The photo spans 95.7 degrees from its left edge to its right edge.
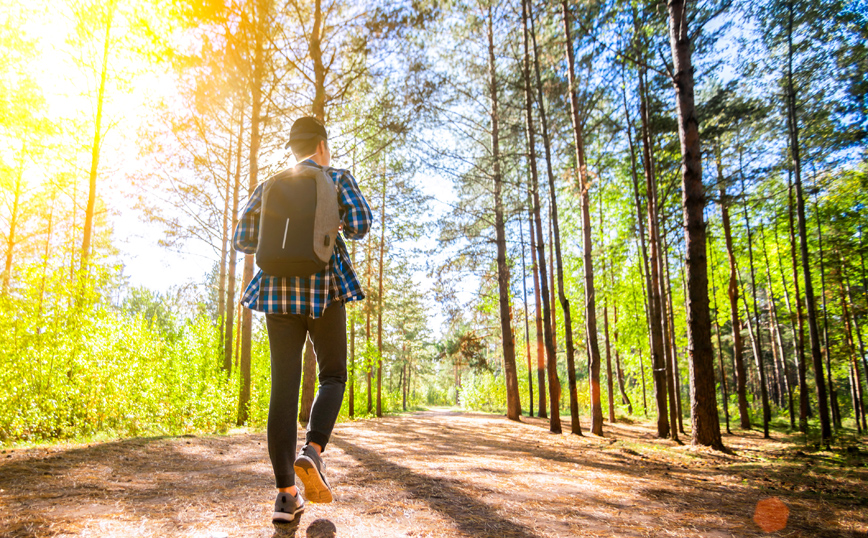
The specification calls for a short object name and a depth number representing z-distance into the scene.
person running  1.97
